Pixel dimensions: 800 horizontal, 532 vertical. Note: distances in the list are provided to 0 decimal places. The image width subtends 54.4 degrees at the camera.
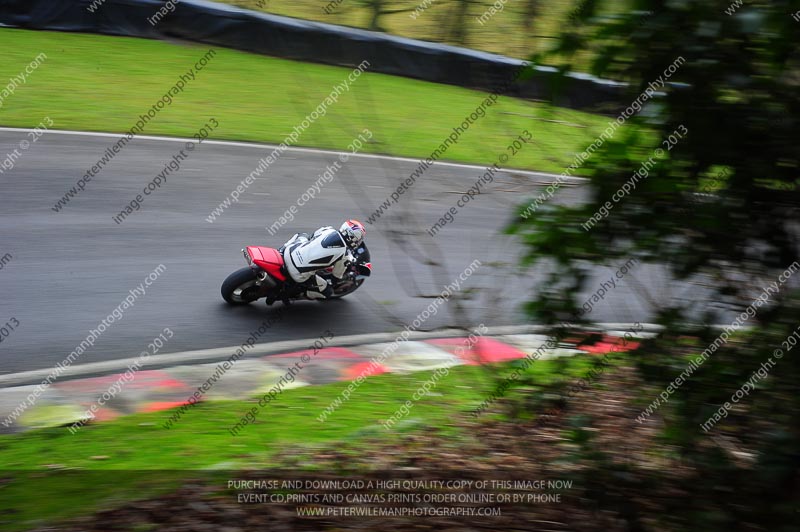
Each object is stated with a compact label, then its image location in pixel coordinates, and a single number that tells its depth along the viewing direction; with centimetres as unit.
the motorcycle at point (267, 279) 940
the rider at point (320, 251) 942
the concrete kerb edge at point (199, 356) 761
